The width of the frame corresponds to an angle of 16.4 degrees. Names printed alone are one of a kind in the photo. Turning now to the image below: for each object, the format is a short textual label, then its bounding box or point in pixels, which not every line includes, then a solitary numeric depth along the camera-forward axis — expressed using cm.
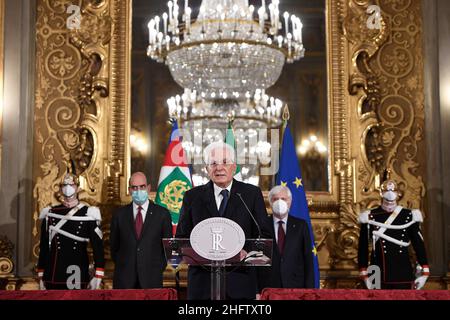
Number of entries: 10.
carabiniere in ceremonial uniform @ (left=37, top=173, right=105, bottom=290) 1149
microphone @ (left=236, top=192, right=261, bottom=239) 825
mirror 1304
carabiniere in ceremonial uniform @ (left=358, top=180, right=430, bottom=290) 1162
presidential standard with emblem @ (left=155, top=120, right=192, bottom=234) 1251
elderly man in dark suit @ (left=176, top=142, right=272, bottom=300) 822
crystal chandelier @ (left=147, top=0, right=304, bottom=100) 1178
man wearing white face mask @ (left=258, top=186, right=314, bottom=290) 996
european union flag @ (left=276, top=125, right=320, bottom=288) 1208
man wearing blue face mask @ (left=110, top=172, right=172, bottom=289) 1072
